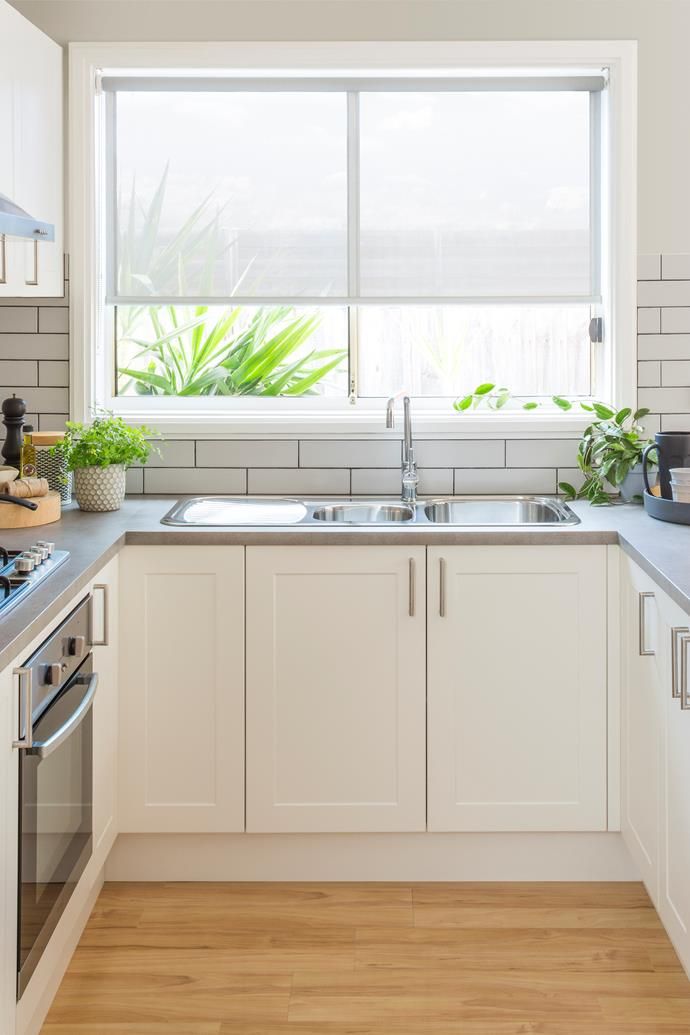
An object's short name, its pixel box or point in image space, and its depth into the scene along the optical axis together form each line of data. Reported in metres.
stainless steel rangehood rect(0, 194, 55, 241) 2.19
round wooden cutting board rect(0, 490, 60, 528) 2.71
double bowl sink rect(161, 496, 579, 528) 3.06
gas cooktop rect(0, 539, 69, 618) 1.98
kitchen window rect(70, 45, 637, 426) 3.29
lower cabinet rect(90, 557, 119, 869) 2.48
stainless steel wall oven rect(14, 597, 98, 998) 1.84
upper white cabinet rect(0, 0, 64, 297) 2.73
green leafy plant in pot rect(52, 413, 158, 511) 2.93
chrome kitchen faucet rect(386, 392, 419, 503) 3.10
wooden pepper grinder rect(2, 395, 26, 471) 2.88
